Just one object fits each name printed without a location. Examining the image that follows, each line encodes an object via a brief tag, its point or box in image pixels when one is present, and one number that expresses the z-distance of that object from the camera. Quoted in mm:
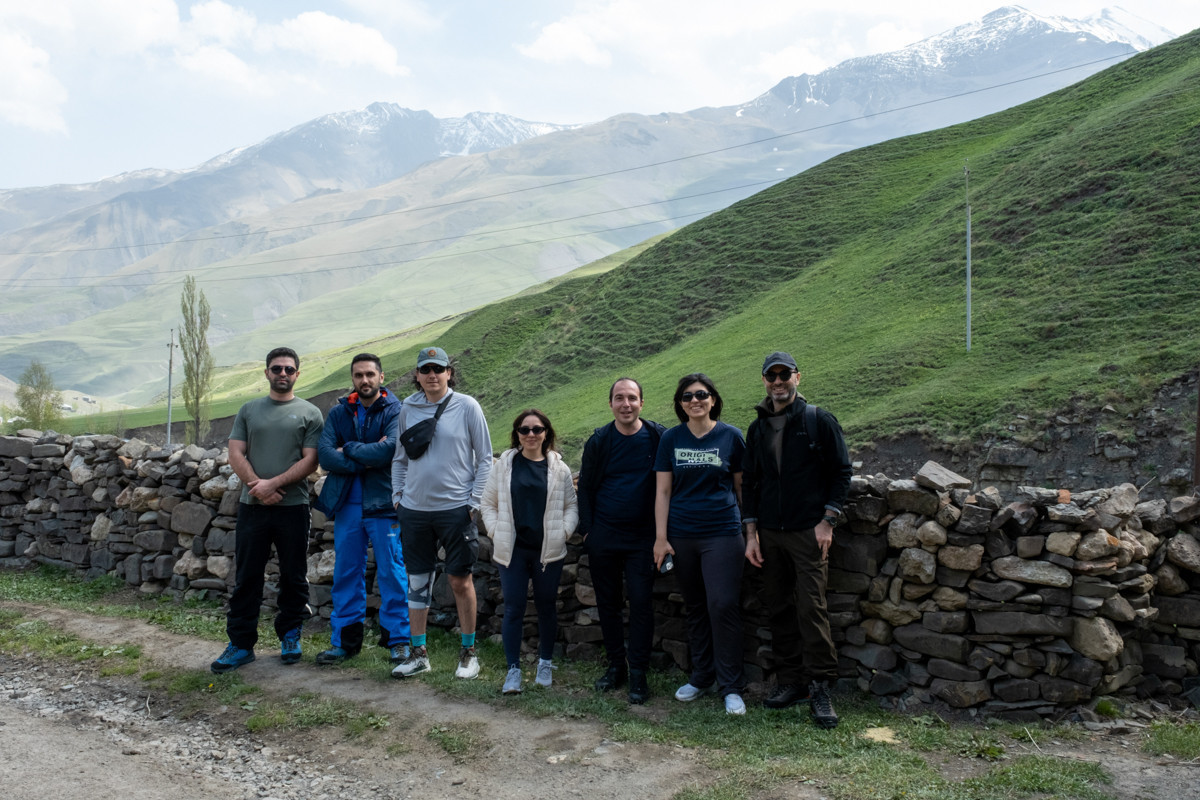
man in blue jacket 7070
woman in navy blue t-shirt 6027
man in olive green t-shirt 7016
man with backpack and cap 5805
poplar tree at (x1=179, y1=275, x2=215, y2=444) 71938
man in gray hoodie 6629
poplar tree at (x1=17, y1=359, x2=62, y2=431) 71062
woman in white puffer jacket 6391
